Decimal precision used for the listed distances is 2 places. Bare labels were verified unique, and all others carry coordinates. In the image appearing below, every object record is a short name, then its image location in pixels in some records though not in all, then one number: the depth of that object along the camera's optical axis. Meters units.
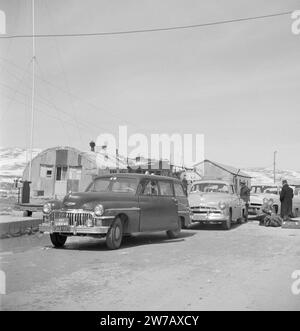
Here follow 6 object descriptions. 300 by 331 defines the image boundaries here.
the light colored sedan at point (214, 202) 15.25
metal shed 32.47
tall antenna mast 26.20
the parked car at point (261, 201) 20.16
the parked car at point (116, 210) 9.94
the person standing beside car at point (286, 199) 18.56
